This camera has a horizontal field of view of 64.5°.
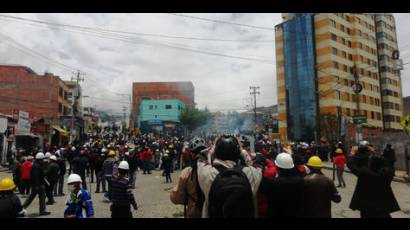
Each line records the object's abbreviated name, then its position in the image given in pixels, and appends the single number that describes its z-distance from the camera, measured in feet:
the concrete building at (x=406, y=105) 251.07
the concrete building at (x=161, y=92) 320.09
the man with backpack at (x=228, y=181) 7.97
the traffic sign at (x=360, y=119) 68.14
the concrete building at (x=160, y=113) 244.22
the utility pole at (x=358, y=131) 71.41
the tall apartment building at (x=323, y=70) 172.76
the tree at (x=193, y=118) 230.89
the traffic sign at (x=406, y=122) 47.65
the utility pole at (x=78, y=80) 153.99
